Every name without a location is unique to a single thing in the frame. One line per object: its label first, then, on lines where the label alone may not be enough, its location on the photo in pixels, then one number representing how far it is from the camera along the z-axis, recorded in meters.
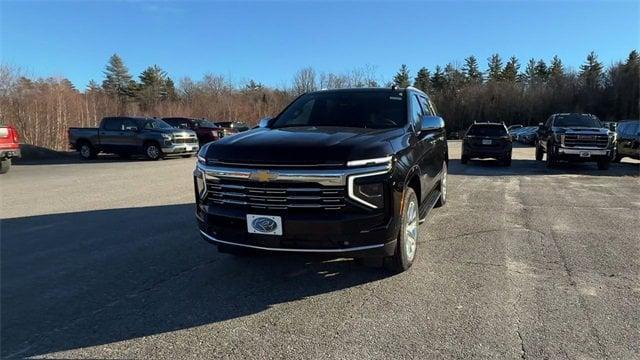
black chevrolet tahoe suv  4.36
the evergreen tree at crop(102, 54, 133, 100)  94.38
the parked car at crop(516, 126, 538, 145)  40.45
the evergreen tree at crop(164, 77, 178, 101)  81.72
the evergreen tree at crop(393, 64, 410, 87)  88.01
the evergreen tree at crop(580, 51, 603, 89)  67.69
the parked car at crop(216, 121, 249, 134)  33.14
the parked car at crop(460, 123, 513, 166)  18.39
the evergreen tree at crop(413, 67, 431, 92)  86.56
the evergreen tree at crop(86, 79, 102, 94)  80.71
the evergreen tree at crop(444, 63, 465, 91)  80.38
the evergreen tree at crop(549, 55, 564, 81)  72.62
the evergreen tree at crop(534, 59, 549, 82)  86.71
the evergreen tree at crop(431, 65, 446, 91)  84.28
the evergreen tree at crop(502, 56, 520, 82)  86.20
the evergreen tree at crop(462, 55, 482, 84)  87.43
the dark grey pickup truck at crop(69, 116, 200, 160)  21.09
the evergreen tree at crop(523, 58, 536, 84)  82.93
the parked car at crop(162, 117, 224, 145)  28.78
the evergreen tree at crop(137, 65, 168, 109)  88.31
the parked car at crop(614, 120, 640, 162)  18.31
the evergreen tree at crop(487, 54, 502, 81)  89.11
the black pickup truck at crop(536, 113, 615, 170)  16.17
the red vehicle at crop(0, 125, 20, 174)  15.09
